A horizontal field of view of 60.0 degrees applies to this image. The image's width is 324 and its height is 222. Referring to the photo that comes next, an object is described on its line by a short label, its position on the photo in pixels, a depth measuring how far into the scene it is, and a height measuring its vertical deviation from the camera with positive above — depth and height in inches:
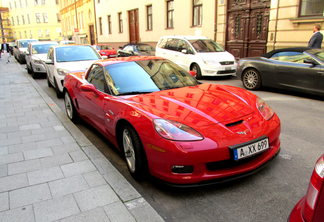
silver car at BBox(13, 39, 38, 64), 789.9 -21.3
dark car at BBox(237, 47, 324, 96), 271.9 -34.8
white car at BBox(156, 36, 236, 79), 416.5 -26.6
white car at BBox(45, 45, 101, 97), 318.7 -24.3
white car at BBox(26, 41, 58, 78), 477.4 -27.2
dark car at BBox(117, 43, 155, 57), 626.3 -25.4
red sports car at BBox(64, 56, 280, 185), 109.2 -36.1
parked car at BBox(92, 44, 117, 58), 765.2 -31.3
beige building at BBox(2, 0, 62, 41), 2891.2 +223.2
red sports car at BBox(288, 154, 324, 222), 57.5 -34.1
